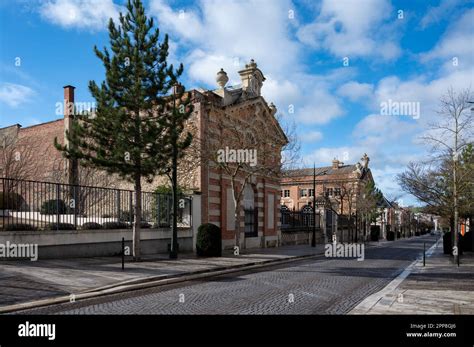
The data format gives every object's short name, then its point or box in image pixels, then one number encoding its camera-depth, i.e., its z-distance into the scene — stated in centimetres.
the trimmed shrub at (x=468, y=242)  3000
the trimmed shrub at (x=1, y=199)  2269
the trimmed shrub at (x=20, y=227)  1419
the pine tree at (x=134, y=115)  1588
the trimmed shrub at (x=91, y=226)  1697
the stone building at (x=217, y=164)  2406
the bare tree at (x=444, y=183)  1961
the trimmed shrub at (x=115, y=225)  1784
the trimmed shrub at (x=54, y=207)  1591
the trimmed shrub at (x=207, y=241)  2002
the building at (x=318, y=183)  7017
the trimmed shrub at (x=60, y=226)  1561
